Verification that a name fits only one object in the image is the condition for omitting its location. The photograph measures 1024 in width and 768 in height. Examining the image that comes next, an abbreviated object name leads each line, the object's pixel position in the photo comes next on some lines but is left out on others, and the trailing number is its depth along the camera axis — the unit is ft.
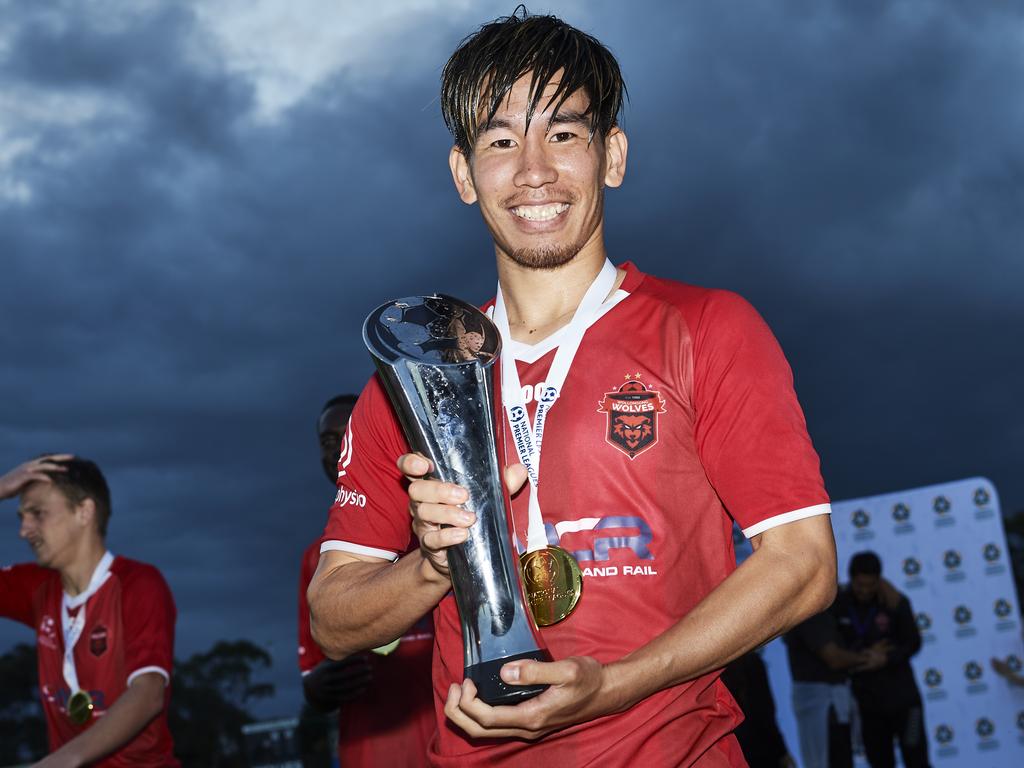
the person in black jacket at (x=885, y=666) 26.27
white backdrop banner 29.07
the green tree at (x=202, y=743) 55.24
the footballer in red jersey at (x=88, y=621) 14.97
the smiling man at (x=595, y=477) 5.23
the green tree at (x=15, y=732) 55.72
